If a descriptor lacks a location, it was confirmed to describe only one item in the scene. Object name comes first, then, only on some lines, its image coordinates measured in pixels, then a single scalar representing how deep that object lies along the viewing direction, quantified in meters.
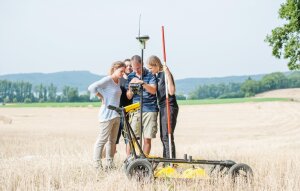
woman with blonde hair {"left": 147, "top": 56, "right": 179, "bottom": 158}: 17.69
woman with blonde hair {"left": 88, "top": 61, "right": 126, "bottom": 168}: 18.36
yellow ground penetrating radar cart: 15.66
